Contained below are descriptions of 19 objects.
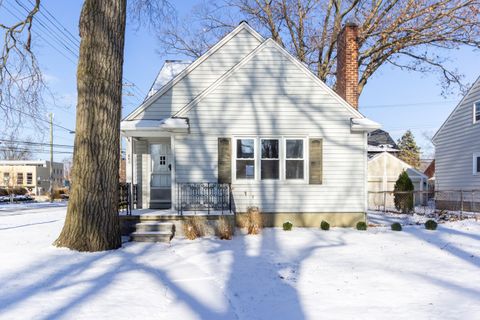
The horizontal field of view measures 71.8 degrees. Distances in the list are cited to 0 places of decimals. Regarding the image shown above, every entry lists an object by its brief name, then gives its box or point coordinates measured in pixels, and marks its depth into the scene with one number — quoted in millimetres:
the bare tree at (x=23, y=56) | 8145
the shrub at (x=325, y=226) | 9414
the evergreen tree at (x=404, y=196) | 16078
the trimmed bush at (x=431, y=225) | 9531
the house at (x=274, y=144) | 9828
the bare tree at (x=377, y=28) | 16359
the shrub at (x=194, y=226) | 8211
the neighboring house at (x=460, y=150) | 16578
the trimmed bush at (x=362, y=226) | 9484
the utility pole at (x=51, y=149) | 33469
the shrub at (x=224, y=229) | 8148
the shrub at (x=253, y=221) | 8797
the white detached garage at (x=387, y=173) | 25141
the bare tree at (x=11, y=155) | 70250
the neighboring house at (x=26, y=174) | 55909
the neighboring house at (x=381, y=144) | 32625
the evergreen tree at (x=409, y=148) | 39812
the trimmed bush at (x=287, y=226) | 9359
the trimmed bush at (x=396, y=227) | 9438
